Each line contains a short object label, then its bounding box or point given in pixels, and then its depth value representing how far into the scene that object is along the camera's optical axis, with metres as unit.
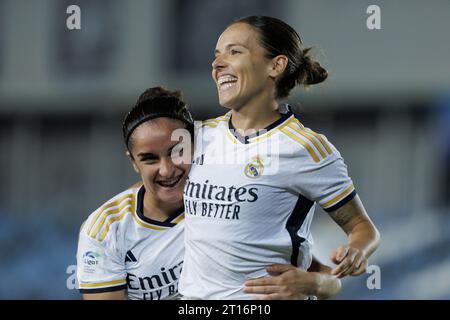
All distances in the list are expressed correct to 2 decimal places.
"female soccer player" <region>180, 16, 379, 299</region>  5.72
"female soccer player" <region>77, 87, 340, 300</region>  6.11
